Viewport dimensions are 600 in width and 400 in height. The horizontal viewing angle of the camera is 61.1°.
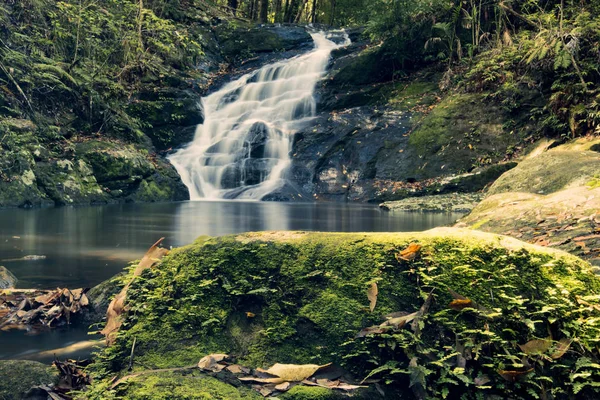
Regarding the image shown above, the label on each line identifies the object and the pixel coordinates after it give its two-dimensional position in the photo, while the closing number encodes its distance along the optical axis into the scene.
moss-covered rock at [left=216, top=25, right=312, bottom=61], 29.05
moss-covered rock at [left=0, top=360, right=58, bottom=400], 2.64
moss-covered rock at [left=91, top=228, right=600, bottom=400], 2.27
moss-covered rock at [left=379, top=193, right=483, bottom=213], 14.30
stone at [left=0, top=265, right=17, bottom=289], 5.51
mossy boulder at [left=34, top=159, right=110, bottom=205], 15.84
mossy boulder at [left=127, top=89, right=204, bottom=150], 21.78
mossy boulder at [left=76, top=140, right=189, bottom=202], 17.30
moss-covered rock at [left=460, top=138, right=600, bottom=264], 4.50
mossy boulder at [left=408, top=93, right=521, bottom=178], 17.66
